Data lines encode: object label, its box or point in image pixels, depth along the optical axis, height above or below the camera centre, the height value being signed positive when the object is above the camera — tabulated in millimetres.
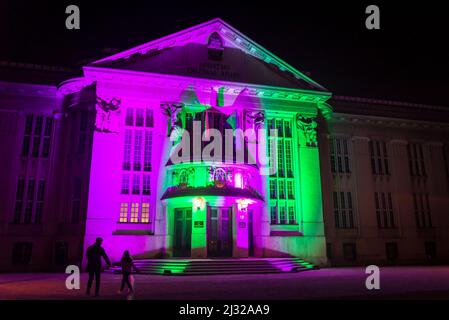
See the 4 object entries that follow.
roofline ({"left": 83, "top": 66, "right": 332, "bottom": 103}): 25375 +11537
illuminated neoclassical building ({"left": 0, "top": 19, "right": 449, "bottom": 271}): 24719 +5235
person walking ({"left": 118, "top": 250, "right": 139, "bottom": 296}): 13086 -959
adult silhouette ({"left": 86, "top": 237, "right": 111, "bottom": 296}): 12922 -651
